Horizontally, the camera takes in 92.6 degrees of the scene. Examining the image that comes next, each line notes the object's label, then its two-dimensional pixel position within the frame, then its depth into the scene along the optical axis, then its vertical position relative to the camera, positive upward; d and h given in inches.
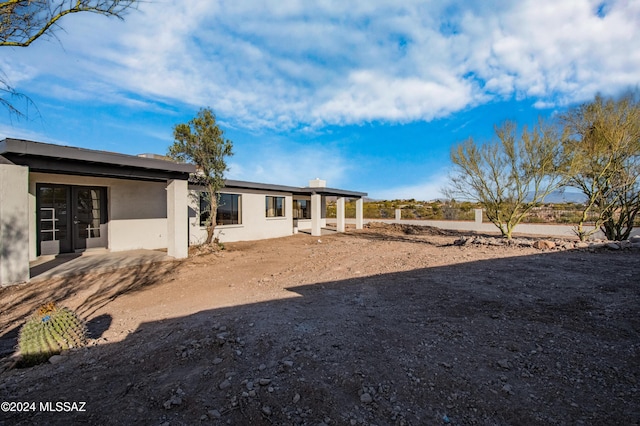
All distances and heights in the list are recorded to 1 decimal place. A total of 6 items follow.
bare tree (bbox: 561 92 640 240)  415.8 +76.7
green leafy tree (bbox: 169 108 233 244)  440.1 +94.6
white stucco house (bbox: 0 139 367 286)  255.6 +11.4
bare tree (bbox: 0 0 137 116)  176.6 +114.0
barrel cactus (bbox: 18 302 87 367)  130.0 -53.5
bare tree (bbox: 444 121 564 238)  426.0 +61.5
